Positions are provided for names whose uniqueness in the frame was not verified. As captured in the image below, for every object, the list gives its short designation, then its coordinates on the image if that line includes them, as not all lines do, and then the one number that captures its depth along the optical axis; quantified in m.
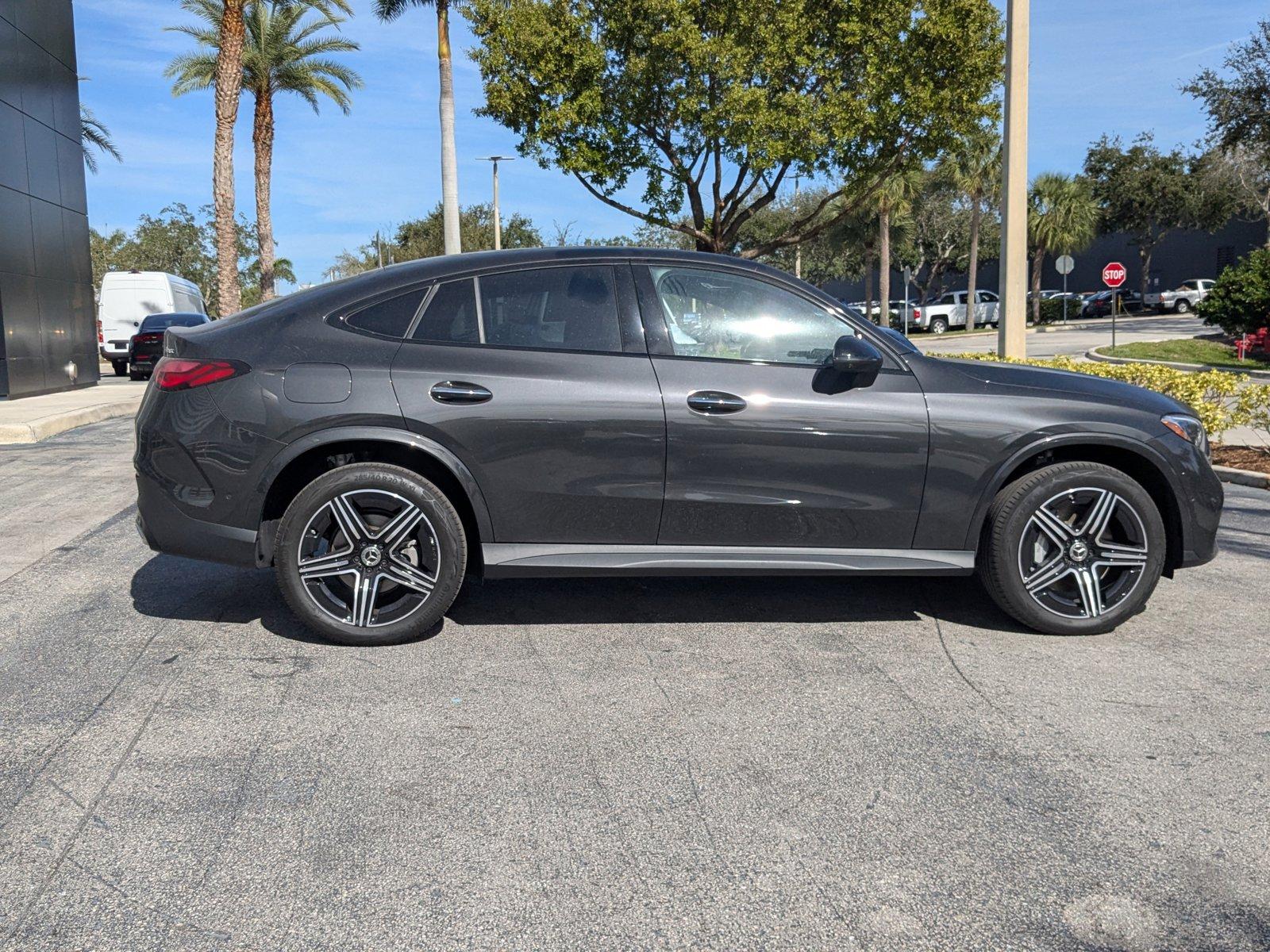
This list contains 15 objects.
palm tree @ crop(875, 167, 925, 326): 48.53
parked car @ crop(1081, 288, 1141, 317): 57.38
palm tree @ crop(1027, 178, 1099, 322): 58.69
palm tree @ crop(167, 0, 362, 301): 31.34
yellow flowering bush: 9.55
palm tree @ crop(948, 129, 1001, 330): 50.03
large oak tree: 23.20
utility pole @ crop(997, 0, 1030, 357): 13.60
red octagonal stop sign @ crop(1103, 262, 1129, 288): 33.42
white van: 29.33
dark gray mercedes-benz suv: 4.57
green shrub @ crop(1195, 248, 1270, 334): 27.73
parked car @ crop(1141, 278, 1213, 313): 55.97
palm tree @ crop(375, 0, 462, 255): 21.39
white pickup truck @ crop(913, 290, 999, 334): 53.84
